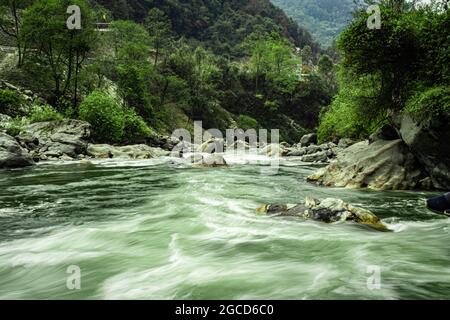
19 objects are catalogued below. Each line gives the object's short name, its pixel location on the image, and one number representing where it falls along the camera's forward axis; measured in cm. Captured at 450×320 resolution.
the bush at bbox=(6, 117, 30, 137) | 2867
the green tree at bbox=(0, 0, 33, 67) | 4368
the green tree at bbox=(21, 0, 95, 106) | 3825
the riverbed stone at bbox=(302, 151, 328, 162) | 2976
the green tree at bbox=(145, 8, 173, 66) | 7006
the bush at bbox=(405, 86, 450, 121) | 1420
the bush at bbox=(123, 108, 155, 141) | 4116
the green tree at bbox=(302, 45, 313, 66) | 13138
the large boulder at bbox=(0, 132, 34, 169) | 2160
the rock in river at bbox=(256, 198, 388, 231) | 905
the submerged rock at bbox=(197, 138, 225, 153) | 3758
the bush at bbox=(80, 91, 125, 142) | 3672
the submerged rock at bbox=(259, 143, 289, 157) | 3682
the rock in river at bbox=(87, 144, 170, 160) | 3099
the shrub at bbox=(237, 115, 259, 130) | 7339
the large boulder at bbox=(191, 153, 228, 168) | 2341
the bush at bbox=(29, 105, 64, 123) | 3341
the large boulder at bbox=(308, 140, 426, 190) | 1532
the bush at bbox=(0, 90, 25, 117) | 3431
